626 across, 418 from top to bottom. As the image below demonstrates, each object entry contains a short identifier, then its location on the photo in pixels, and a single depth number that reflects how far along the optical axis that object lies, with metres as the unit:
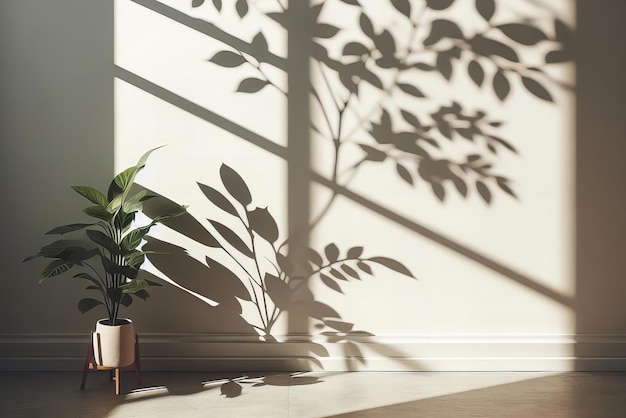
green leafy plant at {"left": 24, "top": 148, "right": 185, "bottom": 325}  3.12
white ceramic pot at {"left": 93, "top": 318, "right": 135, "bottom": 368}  3.17
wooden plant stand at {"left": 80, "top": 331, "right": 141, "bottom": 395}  3.19
